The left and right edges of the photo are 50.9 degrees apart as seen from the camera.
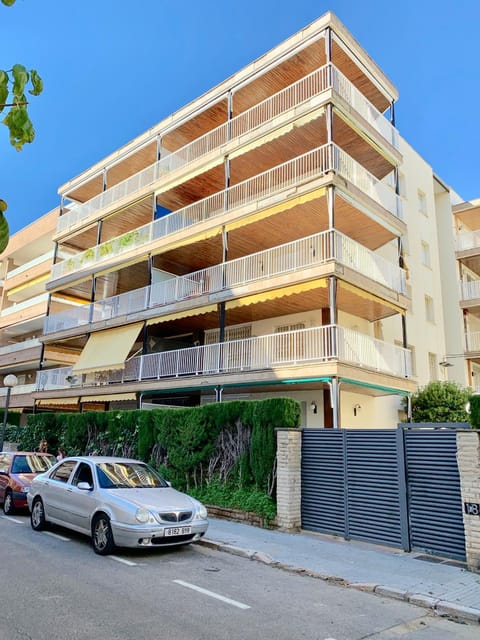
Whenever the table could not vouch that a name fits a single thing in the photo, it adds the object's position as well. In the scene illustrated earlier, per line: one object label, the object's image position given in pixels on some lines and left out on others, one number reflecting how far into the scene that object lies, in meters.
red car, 11.93
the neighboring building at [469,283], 25.78
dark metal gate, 8.44
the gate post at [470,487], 7.75
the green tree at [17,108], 2.11
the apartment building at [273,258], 16.62
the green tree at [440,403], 18.84
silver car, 7.88
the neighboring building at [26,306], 32.53
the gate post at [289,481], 10.37
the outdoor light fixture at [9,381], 18.30
